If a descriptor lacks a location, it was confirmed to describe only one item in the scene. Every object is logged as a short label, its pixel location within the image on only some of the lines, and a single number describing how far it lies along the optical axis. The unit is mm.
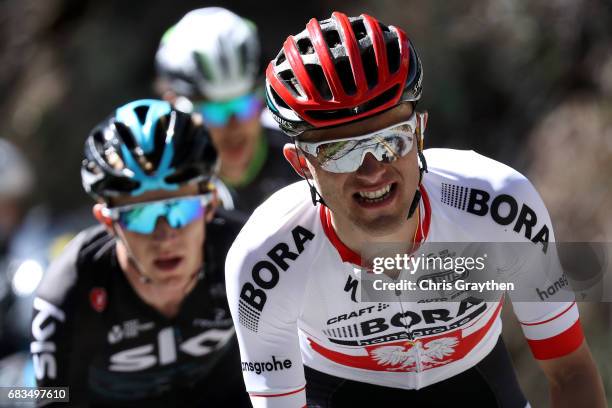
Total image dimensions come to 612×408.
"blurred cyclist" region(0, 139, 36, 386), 11820
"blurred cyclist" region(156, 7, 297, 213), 13242
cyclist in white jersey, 6461
